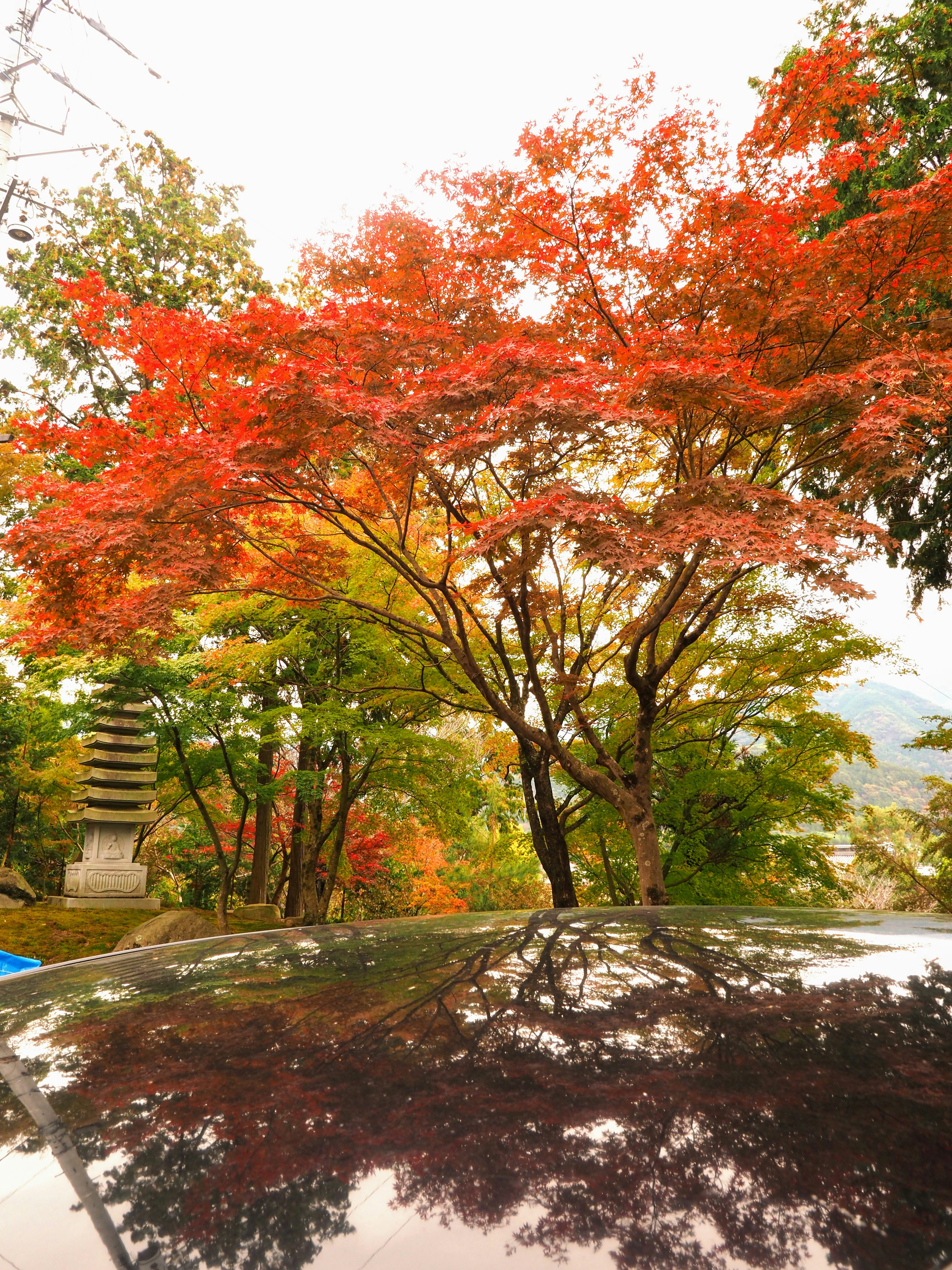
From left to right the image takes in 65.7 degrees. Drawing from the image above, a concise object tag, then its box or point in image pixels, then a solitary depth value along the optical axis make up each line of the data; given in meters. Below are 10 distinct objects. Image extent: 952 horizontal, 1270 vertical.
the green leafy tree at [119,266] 15.51
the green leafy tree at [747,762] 8.99
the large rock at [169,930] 9.72
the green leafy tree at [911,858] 12.82
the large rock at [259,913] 13.02
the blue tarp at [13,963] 3.57
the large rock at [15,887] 12.15
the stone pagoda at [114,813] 12.06
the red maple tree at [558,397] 5.42
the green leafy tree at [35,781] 12.98
